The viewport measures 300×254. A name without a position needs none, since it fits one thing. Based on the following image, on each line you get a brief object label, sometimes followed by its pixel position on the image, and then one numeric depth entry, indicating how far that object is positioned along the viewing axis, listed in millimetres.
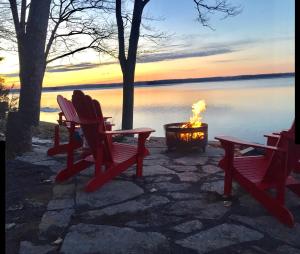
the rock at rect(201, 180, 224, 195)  3547
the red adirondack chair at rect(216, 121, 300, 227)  2778
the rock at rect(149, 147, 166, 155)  5727
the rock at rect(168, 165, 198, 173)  4382
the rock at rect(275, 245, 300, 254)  2327
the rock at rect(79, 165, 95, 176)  4218
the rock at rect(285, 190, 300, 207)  3213
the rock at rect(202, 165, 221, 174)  4333
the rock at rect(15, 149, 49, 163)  4953
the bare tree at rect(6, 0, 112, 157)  5315
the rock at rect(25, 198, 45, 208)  3196
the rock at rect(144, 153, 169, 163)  5169
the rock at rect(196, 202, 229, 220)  2900
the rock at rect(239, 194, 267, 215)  2990
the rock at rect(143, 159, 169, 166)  4737
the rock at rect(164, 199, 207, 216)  2990
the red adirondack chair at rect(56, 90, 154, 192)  3517
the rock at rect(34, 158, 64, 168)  4645
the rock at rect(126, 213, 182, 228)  2733
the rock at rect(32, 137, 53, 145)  6674
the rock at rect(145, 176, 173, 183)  3880
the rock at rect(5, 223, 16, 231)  2742
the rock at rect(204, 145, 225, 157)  5449
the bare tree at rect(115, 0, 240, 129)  8729
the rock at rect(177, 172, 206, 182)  3938
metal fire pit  5547
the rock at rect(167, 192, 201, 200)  3362
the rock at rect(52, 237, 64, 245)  2447
